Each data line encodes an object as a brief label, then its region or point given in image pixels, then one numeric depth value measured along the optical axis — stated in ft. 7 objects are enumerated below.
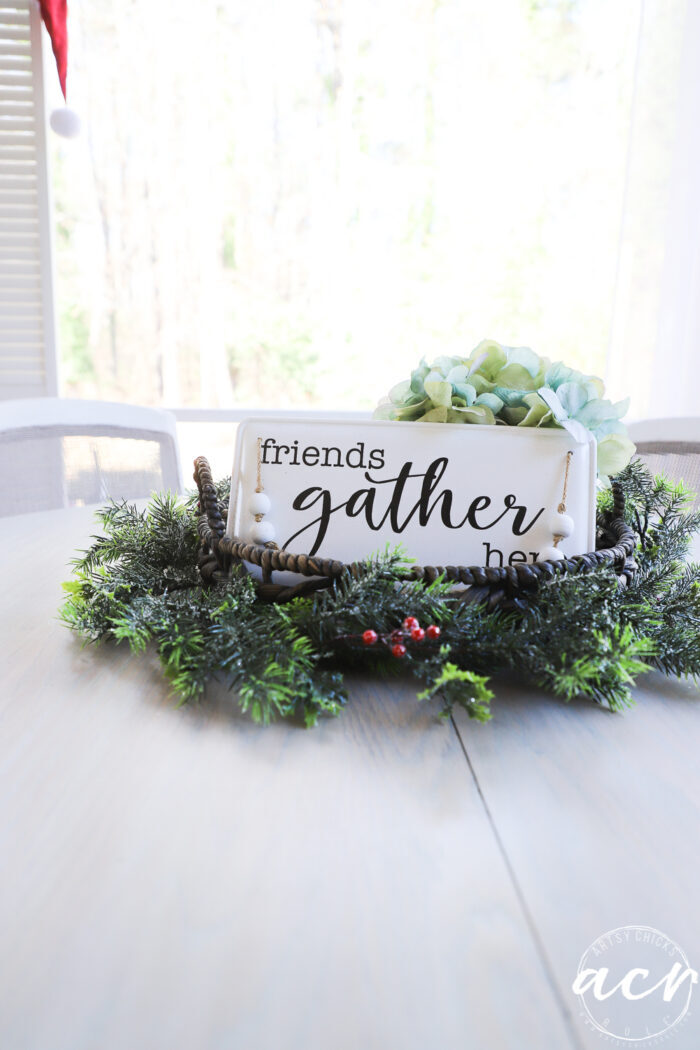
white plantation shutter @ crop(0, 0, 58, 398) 6.48
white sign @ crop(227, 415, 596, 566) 1.84
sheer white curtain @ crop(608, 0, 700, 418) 7.37
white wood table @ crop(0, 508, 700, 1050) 0.85
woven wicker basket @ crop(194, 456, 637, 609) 1.68
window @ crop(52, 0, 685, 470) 11.71
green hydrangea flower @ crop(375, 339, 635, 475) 1.90
